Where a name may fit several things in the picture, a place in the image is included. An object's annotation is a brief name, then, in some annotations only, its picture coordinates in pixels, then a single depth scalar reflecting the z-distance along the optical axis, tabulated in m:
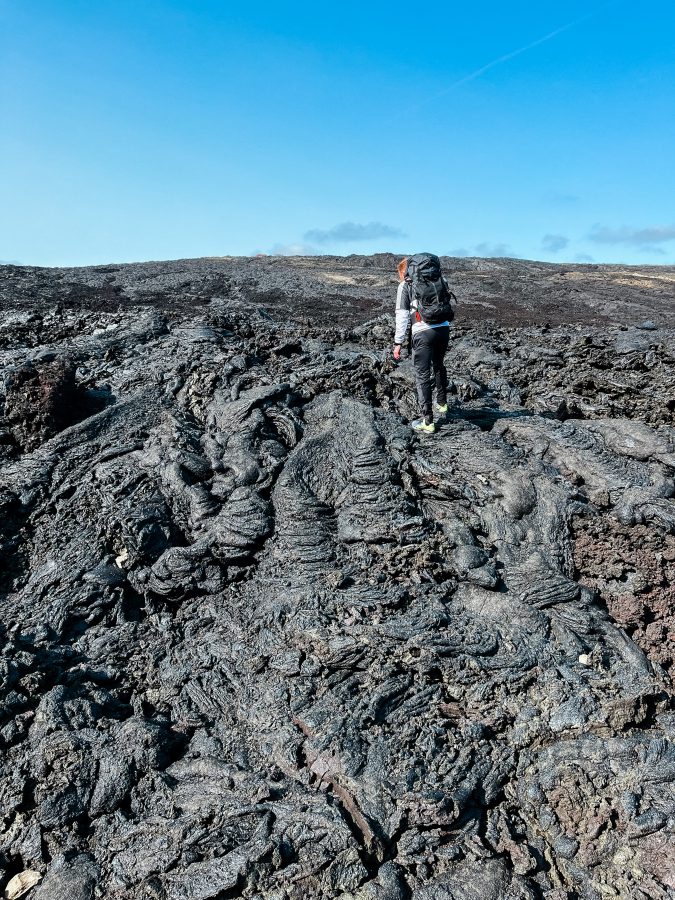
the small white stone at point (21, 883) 4.24
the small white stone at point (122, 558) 6.78
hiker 7.41
